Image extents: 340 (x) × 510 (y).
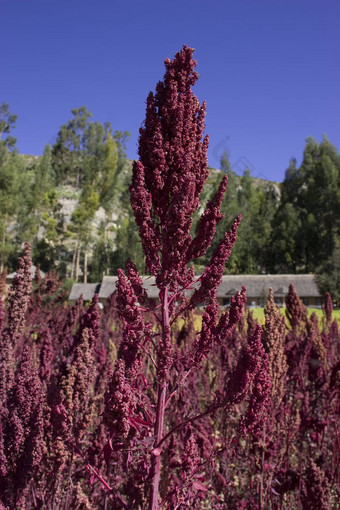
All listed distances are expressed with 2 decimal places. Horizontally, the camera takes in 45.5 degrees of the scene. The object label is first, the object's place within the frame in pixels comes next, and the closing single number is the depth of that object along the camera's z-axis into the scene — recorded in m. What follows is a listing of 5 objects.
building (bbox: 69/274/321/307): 42.22
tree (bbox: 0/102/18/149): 51.88
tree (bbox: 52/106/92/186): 66.75
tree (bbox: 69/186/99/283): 49.81
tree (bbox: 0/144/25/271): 40.59
